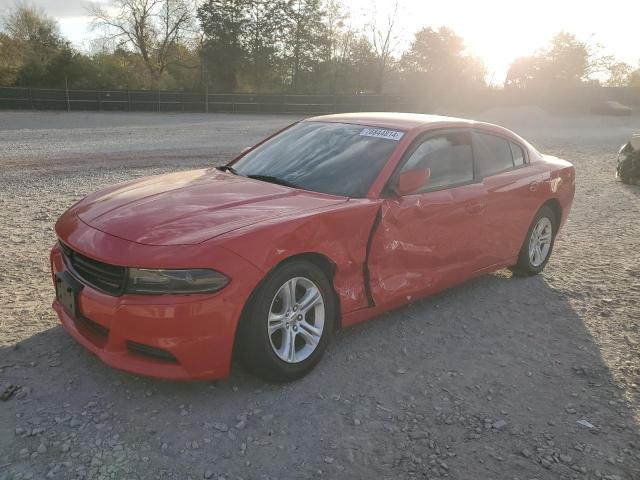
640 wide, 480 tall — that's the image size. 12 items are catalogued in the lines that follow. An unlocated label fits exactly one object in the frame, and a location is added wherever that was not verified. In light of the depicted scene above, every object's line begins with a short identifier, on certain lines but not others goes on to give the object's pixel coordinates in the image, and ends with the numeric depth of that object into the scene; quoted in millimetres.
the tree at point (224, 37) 44875
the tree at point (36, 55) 38438
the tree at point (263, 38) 45875
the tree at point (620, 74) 61094
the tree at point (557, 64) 47062
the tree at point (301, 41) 46906
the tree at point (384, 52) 56438
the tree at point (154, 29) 51281
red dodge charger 2889
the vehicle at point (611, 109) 33781
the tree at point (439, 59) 52875
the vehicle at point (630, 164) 11383
